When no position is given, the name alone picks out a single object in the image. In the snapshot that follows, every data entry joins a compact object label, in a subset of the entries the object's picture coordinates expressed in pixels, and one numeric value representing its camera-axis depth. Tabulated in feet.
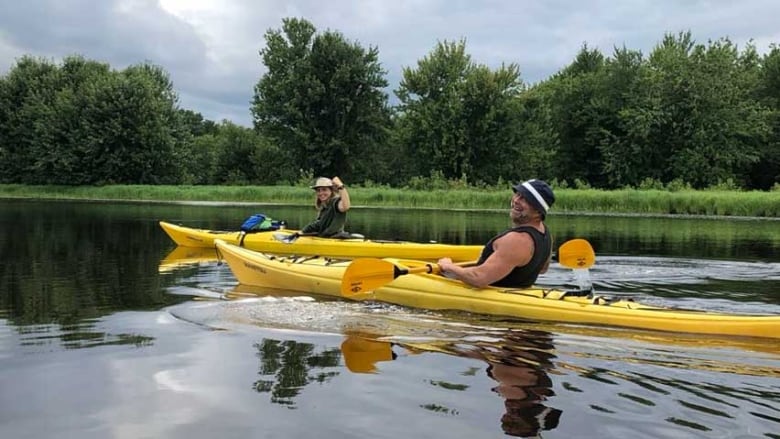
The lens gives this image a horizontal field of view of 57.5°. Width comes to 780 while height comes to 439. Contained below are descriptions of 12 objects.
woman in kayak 38.04
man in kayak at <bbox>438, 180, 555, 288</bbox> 21.03
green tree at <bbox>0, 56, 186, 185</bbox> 143.95
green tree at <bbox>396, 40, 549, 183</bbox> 138.62
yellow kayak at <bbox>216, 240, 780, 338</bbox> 19.29
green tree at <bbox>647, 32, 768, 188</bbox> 130.41
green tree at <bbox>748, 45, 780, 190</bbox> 136.77
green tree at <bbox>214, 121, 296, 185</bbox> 178.70
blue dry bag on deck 43.73
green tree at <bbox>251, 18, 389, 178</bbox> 149.28
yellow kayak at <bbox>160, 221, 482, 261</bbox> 37.65
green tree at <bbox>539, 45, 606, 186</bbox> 149.89
